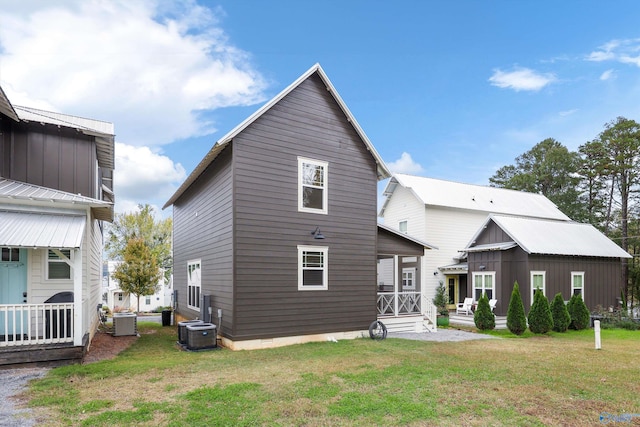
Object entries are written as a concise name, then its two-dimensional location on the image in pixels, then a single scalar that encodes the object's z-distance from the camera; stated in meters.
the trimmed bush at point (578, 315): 16.32
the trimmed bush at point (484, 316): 15.52
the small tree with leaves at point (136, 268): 18.58
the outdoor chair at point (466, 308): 19.41
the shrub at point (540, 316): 14.87
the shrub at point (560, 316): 15.53
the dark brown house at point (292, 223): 11.08
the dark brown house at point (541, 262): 17.92
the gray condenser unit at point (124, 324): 13.74
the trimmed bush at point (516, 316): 14.80
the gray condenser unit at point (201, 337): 10.67
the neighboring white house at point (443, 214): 23.44
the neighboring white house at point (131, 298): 40.16
